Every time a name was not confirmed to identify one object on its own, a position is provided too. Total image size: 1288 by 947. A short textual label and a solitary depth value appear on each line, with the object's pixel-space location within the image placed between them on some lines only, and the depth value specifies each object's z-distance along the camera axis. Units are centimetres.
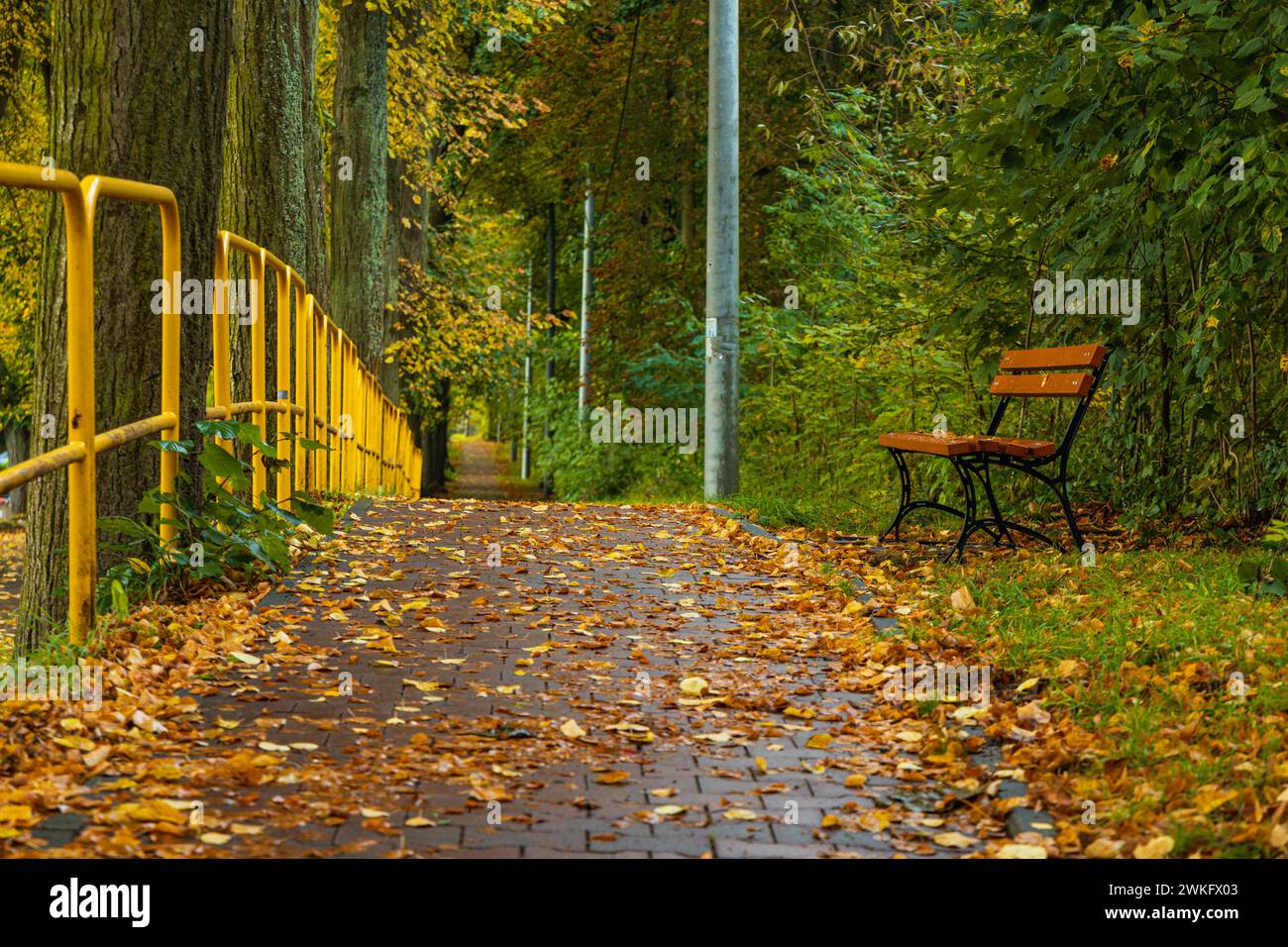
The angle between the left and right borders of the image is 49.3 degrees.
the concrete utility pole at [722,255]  1354
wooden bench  826
